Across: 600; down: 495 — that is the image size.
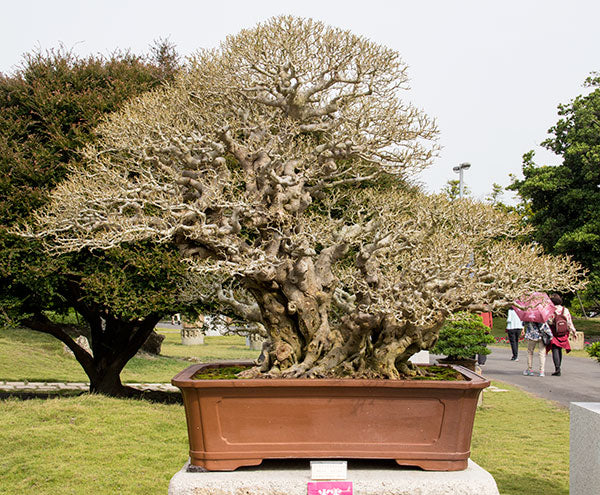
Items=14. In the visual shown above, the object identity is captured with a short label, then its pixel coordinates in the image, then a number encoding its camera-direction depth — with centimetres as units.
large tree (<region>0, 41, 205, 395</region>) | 754
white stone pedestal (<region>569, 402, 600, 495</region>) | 394
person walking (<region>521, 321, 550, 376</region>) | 1105
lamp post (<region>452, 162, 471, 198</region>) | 1759
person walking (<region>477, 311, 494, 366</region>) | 1231
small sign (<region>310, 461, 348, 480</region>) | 368
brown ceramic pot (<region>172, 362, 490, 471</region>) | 388
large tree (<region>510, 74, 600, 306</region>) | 2245
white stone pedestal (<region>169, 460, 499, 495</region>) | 366
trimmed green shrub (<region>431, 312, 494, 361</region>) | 901
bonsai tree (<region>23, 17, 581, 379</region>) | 421
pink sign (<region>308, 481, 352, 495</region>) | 364
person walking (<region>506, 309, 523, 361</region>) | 1498
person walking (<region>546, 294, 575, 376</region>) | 1026
